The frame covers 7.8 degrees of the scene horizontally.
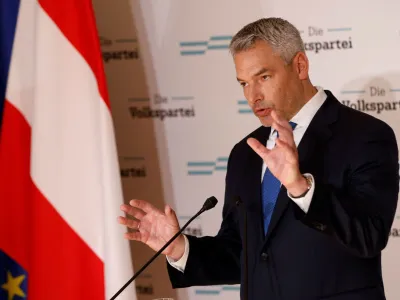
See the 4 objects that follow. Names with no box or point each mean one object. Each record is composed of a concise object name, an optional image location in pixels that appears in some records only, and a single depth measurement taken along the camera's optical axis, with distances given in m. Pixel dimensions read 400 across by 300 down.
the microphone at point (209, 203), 6.52
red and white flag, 7.33
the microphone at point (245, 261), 6.45
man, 6.45
